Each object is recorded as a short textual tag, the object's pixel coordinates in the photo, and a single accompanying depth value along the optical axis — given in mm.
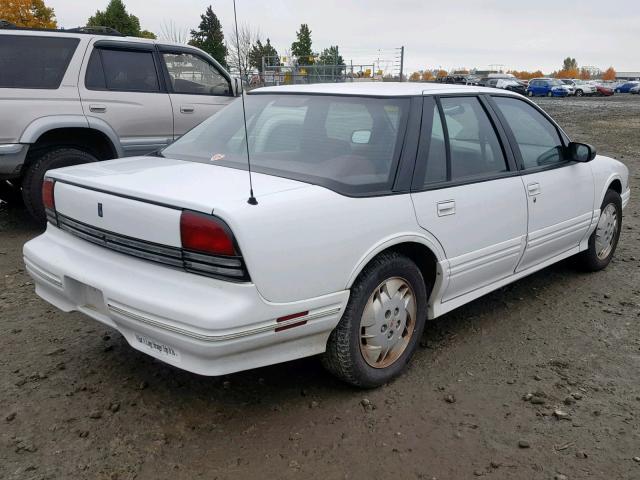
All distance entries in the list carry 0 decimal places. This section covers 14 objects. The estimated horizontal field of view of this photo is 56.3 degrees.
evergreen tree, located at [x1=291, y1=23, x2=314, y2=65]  62250
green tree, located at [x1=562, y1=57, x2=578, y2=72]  135500
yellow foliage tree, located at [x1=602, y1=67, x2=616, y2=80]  120250
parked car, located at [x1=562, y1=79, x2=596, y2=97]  49681
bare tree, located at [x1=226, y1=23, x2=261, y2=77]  30167
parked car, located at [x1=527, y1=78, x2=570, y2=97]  48153
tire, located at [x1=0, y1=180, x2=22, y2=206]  6932
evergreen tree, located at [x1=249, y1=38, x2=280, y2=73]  26934
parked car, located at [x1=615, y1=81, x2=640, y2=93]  57338
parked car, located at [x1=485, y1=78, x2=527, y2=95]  44719
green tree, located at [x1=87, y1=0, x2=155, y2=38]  45688
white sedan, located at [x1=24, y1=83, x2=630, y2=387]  2547
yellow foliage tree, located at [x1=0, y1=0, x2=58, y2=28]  44969
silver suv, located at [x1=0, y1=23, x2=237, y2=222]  5805
